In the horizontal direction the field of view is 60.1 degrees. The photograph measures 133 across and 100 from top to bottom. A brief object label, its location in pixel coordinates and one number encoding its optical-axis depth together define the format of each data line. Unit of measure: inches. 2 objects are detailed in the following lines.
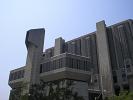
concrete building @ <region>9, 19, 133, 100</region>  2593.8
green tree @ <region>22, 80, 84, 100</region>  1451.9
